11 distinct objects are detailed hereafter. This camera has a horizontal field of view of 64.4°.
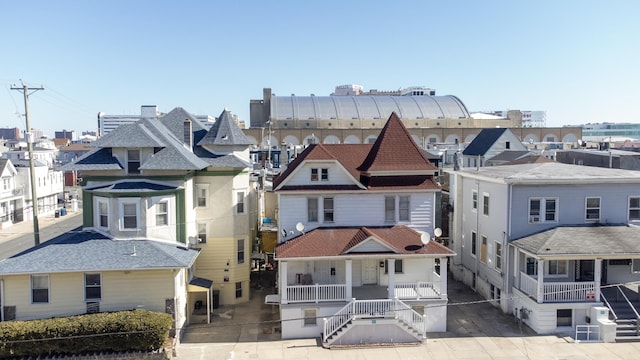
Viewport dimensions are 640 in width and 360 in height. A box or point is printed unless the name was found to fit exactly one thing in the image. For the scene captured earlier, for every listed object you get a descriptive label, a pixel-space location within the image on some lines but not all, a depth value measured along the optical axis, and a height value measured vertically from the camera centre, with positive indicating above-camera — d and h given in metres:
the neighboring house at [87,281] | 21.42 -5.84
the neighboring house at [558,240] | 23.53 -4.81
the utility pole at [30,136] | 26.03 +0.46
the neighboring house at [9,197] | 53.09 -5.64
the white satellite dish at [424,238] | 23.86 -4.49
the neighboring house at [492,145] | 52.31 -0.35
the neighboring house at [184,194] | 23.52 -2.48
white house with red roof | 23.06 -4.88
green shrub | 19.75 -7.46
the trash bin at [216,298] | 27.81 -8.43
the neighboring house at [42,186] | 58.19 -5.06
